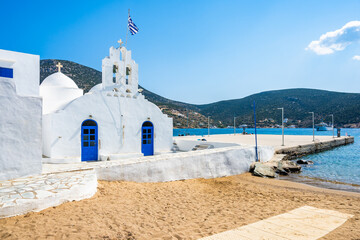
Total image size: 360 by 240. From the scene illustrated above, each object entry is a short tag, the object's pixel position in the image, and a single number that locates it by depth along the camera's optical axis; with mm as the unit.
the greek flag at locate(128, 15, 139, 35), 12633
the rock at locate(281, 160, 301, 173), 14188
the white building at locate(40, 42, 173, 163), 10500
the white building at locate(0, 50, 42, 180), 6027
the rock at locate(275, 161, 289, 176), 13562
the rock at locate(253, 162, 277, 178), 12202
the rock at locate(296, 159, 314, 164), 18156
